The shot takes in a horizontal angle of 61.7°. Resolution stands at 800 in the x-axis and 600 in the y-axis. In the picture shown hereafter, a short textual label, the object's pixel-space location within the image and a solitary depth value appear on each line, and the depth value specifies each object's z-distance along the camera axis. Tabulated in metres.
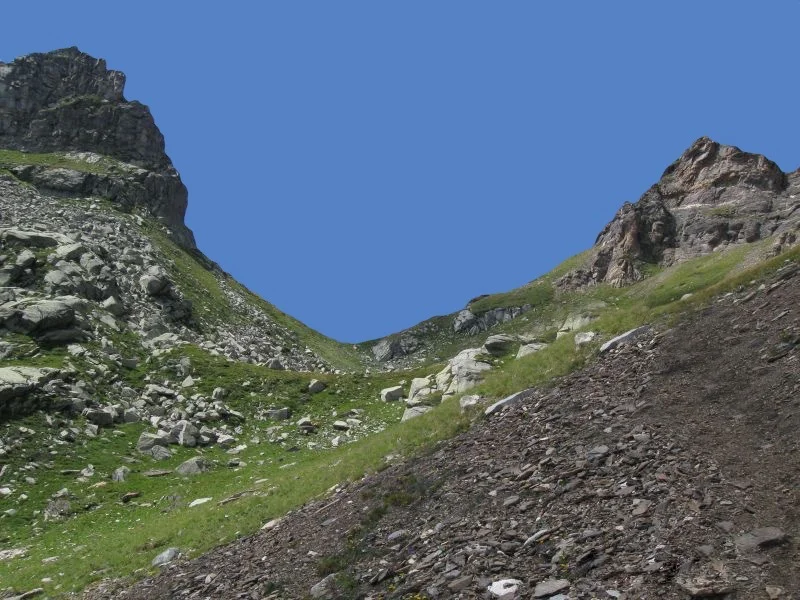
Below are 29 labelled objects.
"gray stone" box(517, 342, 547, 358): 38.84
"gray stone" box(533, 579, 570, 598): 11.64
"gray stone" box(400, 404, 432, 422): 37.03
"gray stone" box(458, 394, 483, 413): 27.08
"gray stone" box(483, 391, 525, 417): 24.81
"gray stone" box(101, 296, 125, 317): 57.34
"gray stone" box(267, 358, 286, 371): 63.42
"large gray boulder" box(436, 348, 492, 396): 38.66
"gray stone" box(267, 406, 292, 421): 45.47
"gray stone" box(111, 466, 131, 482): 35.56
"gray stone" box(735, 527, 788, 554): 11.41
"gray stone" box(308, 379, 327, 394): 49.35
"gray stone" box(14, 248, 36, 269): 53.91
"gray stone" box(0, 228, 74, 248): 57.22
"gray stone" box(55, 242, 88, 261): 58.72
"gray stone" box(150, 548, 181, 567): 21.88
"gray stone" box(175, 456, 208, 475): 36.66
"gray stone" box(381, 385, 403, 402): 48.06
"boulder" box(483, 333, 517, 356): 44.88
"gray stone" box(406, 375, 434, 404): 43.56
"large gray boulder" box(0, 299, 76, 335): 46.75
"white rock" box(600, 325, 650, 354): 26.36
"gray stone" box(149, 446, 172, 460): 38.69
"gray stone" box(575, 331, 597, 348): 29.19
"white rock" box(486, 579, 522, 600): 12.07
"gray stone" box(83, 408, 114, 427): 40.34
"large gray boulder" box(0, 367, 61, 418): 38.06
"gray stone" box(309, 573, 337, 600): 14.73
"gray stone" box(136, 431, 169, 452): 39.28
